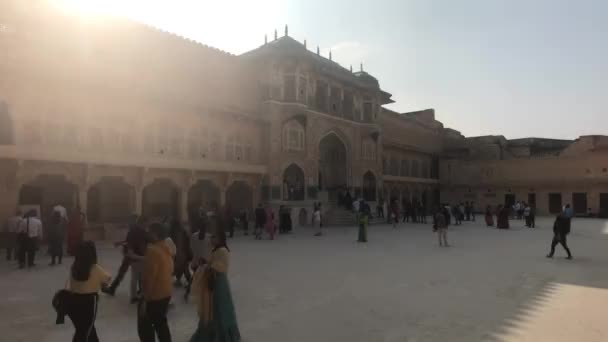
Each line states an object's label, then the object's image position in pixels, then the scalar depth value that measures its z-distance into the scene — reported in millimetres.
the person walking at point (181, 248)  7137
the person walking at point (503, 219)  20938
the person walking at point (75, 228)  10391
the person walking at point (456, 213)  24203
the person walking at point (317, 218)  17906
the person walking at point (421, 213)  26203
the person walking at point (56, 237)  10148
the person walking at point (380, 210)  26038
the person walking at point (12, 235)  10317
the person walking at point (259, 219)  16953
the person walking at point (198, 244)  6734
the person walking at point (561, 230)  10916
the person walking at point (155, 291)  3945
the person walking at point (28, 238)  9852
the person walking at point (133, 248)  4668
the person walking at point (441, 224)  13609
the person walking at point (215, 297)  4031
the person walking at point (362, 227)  14859
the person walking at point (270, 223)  16119
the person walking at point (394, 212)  22017
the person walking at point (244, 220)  18203
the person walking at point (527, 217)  22625
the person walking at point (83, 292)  3691
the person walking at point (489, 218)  23234
